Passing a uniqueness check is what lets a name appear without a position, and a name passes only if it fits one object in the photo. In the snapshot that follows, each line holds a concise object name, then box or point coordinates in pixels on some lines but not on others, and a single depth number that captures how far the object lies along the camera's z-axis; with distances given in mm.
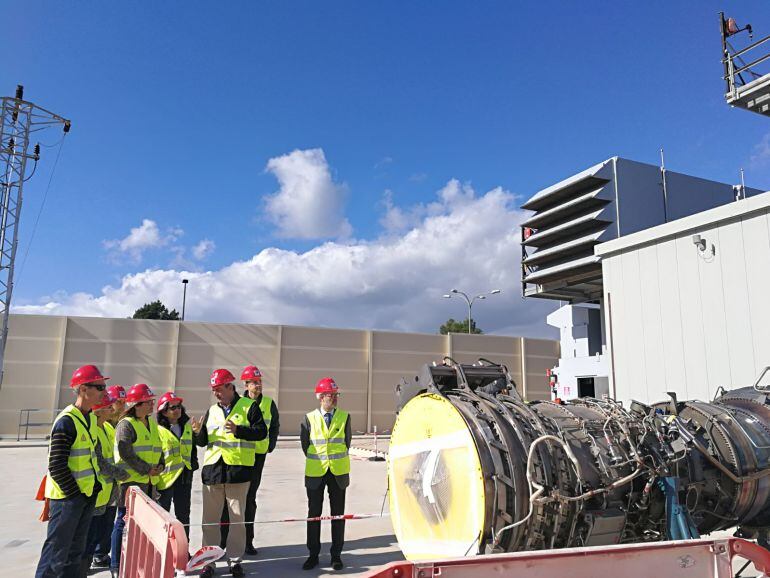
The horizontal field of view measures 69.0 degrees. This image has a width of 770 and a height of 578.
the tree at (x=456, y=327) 73212
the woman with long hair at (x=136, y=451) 5402
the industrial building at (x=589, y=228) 11344
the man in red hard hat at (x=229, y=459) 5637
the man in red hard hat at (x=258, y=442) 6062
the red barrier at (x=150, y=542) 2451
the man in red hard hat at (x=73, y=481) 4027
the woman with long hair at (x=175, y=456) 5949
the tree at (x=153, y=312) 54531
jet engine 3258
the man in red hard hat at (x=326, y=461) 5844
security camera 8422
